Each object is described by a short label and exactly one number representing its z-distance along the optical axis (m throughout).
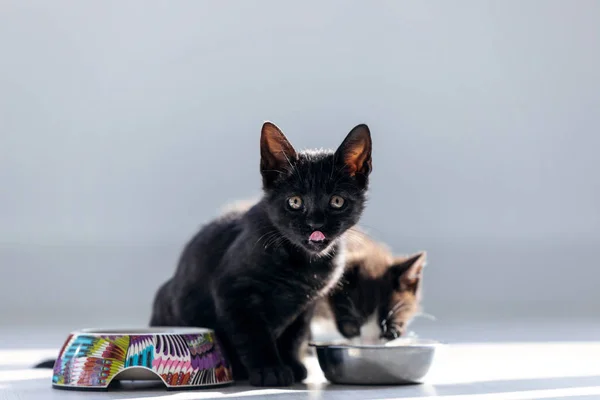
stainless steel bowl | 2.36
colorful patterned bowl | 2.23
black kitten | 2.31
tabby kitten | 2.67
